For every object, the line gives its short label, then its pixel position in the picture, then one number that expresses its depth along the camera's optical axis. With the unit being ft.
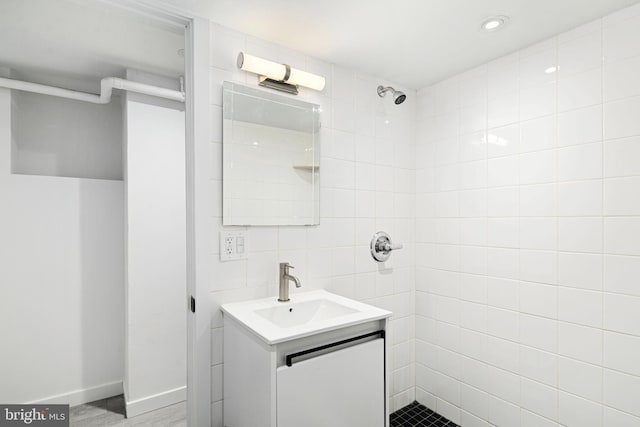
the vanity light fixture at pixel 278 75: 4.93
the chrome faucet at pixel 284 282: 5.06
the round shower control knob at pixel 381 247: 6.60
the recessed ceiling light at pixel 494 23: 4.67
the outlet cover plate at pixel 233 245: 4.86
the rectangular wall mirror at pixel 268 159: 4.97
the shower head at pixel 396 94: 6.10
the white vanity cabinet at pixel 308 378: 3.58
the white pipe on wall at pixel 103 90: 6.95
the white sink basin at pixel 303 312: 4.81
